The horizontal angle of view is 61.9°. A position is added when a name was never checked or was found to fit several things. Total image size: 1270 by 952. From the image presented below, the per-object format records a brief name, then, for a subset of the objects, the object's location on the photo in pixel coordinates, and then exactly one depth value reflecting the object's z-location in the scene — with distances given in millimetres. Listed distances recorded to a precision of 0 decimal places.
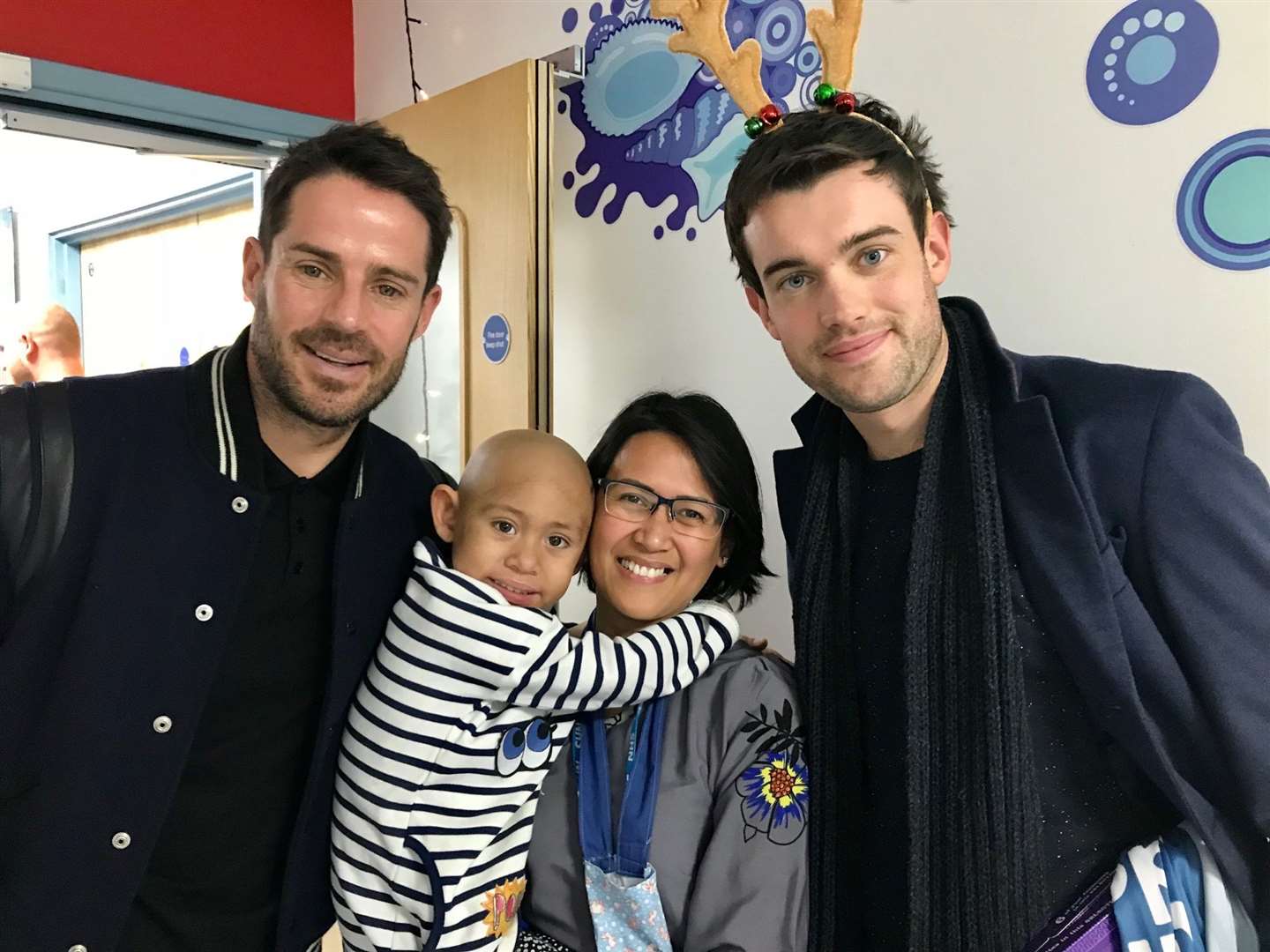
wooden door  2639
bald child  1351
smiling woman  1290
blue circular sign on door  2750
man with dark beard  1312
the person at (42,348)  3465
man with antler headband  1153
